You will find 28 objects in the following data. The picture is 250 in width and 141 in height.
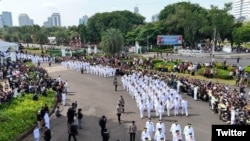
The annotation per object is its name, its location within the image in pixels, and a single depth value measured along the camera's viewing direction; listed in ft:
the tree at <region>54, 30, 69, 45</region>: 301.84
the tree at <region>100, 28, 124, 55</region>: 151.12
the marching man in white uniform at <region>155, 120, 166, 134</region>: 46.25
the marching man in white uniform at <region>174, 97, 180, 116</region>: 61.40
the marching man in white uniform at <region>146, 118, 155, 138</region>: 47.34
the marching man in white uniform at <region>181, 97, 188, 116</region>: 61.00
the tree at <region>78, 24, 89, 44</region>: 272.10
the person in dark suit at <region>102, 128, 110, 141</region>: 44.88
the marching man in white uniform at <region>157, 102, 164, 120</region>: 58.93
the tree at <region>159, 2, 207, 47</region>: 193.77
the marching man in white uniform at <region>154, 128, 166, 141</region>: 44.16
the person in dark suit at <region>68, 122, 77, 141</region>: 46.86
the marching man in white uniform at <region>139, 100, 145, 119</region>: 59.57
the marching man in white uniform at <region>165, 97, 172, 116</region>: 60.98
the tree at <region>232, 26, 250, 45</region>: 185.15
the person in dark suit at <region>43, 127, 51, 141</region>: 44.34
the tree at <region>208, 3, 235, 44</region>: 178.29
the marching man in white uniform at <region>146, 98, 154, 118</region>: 60.35
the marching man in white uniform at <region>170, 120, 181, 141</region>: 45.99
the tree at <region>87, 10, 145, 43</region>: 258.02
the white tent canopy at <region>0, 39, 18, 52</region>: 131.94
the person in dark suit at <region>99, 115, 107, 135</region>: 48.14
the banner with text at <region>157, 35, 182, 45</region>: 204.13
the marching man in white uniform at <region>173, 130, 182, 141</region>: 44.37
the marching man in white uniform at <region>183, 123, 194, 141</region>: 44.80
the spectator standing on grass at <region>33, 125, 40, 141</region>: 46.43
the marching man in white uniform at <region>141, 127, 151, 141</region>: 42.97
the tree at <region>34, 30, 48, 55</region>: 204.54
